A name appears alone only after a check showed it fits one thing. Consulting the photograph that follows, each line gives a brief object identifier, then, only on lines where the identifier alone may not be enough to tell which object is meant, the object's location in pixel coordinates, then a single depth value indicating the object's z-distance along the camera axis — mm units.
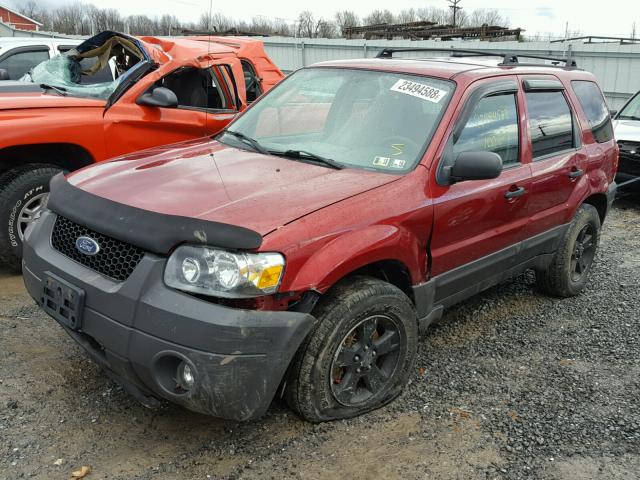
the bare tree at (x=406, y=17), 48125
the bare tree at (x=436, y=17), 48212
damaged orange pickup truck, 4805
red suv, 2562
